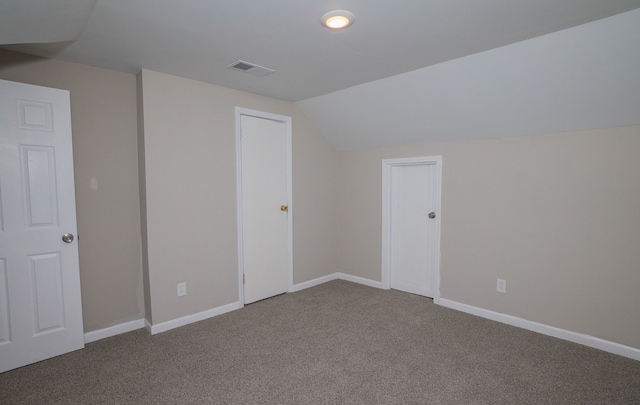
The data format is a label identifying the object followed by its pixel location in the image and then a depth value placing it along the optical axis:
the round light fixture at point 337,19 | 1.89
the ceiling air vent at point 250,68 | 2.66
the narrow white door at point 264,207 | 3.55
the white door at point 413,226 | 3.68
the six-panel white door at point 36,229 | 2.31
